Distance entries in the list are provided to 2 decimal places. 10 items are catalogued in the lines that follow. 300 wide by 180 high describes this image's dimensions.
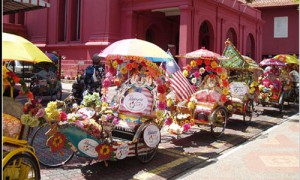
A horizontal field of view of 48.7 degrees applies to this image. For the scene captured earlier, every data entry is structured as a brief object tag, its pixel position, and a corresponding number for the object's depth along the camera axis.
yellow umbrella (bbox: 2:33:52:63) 4.15
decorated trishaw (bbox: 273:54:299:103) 14.09
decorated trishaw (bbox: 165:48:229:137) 8.14
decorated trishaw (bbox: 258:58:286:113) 12.63
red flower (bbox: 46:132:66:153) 5.25
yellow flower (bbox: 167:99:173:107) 8.41
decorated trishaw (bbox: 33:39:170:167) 5.32
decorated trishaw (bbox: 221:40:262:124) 10.21
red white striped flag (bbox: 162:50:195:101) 9.50
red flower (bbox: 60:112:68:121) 5.29
